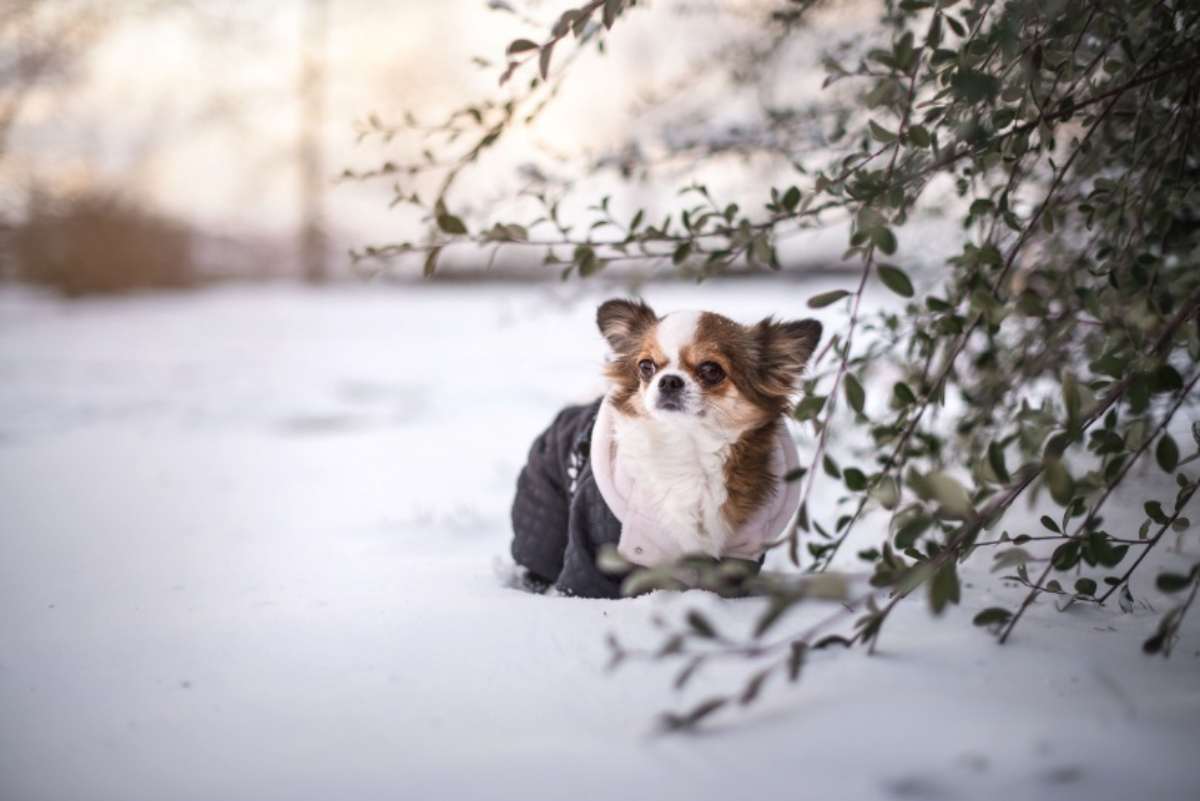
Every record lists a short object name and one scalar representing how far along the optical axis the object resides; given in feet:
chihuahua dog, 7.29
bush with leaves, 3.99
